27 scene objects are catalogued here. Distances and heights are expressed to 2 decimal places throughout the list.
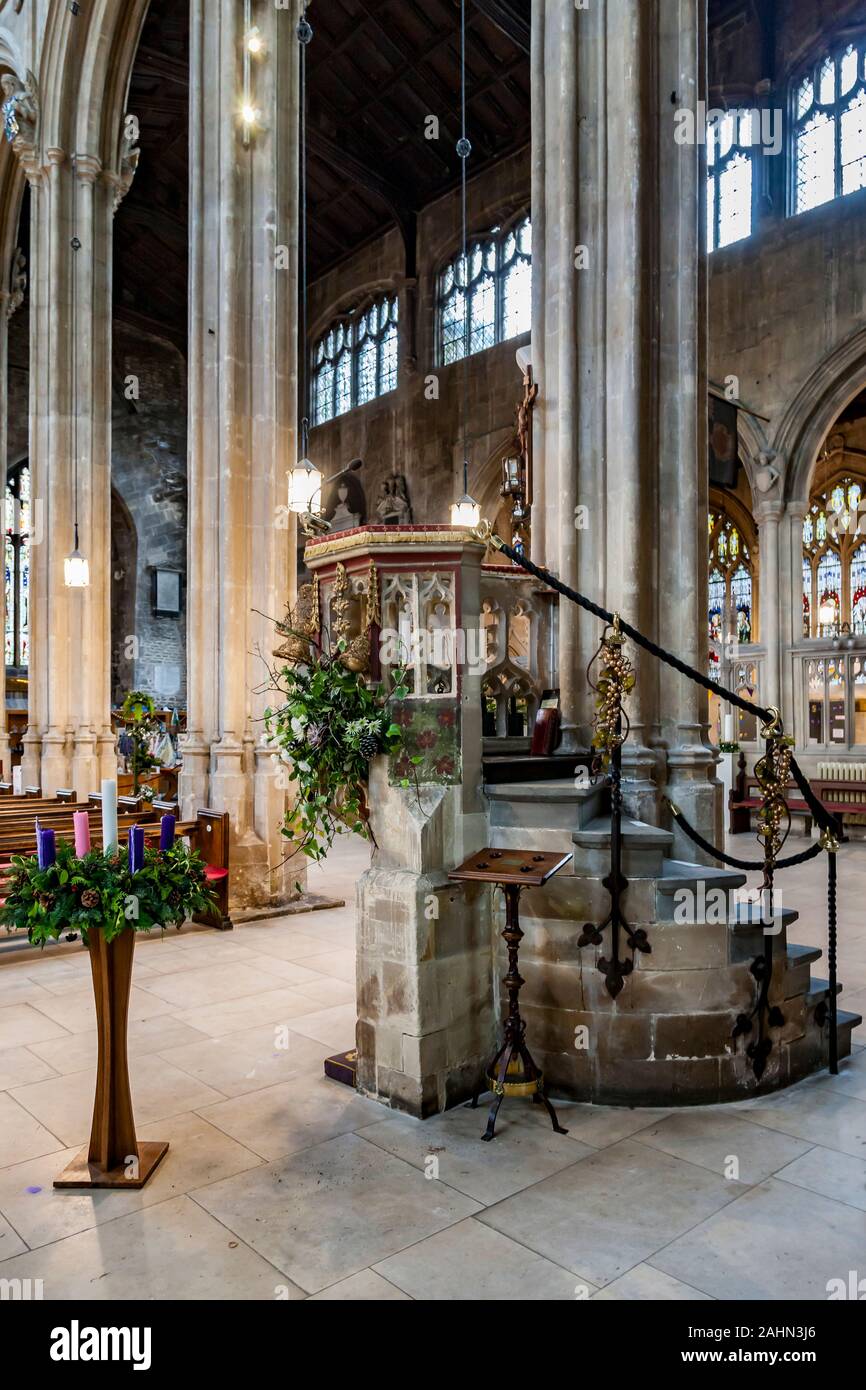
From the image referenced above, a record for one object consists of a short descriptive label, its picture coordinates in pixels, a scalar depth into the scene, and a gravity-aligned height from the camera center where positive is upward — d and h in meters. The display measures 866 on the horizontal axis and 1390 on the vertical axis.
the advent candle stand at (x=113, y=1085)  3.24 -1.35
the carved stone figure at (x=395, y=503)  19.61 +4.16
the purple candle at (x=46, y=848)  3.27 -0.52
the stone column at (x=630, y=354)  5.08 +1.93
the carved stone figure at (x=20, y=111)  11.93 +7.63
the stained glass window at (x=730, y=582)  18.94 +2.41
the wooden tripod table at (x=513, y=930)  3.52 -0.90
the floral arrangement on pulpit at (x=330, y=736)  3.91 -0.15
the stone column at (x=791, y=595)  14.26 +1.58
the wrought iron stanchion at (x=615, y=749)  3.85 -0.22
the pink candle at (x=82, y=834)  3.32 -0.47
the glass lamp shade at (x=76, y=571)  11.31 +1.60
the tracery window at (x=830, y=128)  13.59 +8.50
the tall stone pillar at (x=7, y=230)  15.45 +8.09
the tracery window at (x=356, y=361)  20.58 +7.85
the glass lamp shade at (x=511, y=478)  6.01 +1.49
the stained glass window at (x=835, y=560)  17.53 +2.63
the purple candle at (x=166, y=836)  3.65 -0.53
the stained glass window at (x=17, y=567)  22.59 +3.41
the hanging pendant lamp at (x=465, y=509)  10.44 +2.17
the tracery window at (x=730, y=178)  14.70 +8.35
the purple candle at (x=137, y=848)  3.39 -0.54
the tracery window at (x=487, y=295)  17.53 +7.91
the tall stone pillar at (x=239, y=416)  8.04 +2.53
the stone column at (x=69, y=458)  11.70 +3.14
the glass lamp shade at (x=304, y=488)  7.04 +1.62
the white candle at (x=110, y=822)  3.35 -0.44
